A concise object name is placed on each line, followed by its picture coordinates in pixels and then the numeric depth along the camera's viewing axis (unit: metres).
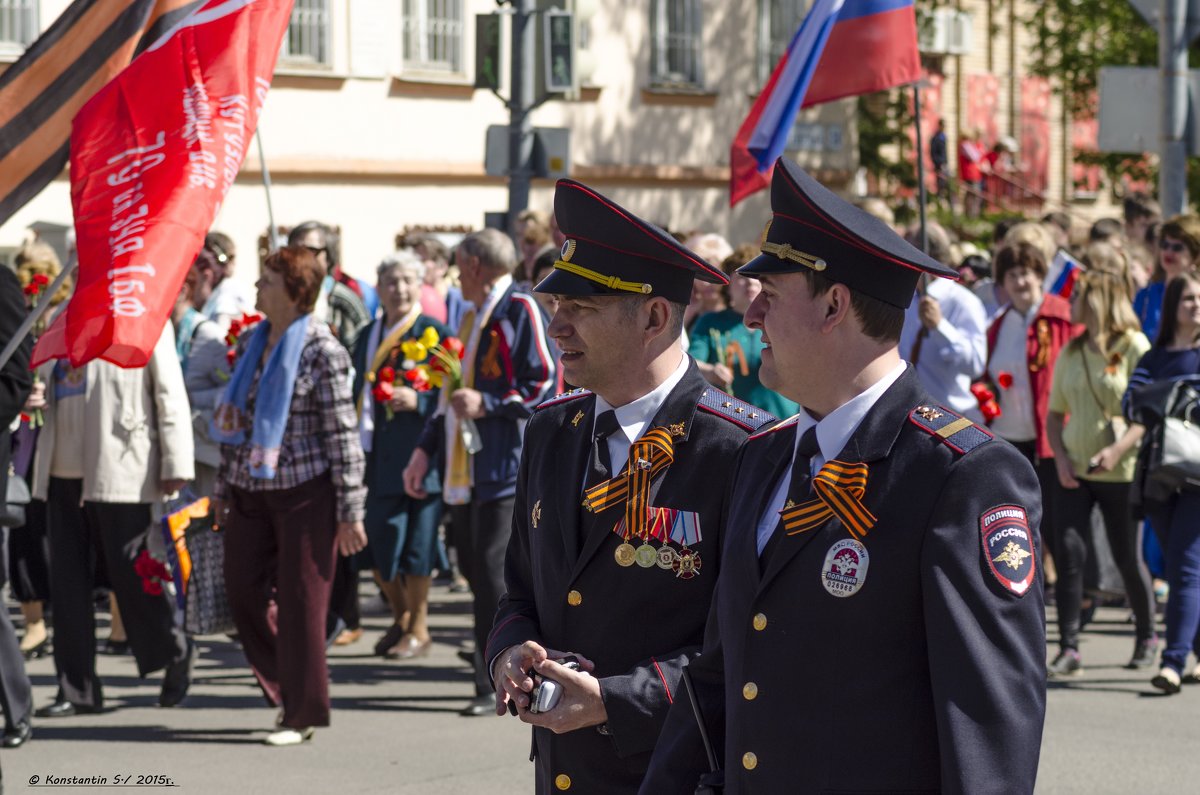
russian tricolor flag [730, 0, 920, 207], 10.84
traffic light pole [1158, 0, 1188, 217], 13.70
